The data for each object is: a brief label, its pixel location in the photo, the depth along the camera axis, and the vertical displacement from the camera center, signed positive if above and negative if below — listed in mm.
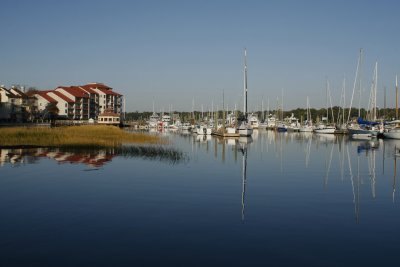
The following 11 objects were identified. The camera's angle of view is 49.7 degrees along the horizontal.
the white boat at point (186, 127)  150075 -3180
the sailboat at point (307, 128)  129300 -3151
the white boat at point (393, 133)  86812 -3194
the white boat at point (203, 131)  104156 -3167
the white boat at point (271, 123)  159900 -1985
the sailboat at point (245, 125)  86475 -1499
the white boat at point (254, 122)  167375 -1645
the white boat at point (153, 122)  157950 -1496
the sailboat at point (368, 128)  95188 -2498
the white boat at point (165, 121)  160438 -1176
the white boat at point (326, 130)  112081 -3196
